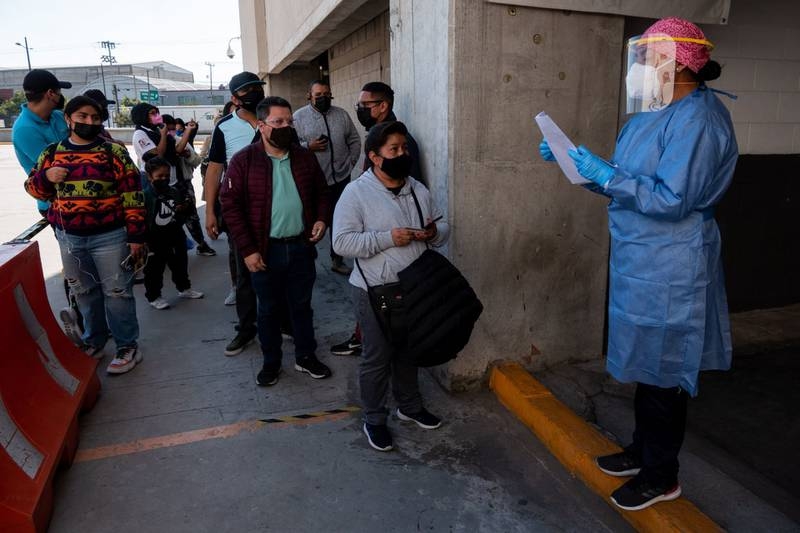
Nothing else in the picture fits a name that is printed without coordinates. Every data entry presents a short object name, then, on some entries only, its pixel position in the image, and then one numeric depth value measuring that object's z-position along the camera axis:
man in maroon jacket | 3.67
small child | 5.57
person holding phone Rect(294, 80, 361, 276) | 5.26
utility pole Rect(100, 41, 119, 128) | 82.19
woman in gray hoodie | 2.97
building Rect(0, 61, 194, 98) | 94.88
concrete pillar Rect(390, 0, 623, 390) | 3.42
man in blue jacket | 4.34
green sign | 56.56
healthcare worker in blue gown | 2.21
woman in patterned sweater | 3.85
